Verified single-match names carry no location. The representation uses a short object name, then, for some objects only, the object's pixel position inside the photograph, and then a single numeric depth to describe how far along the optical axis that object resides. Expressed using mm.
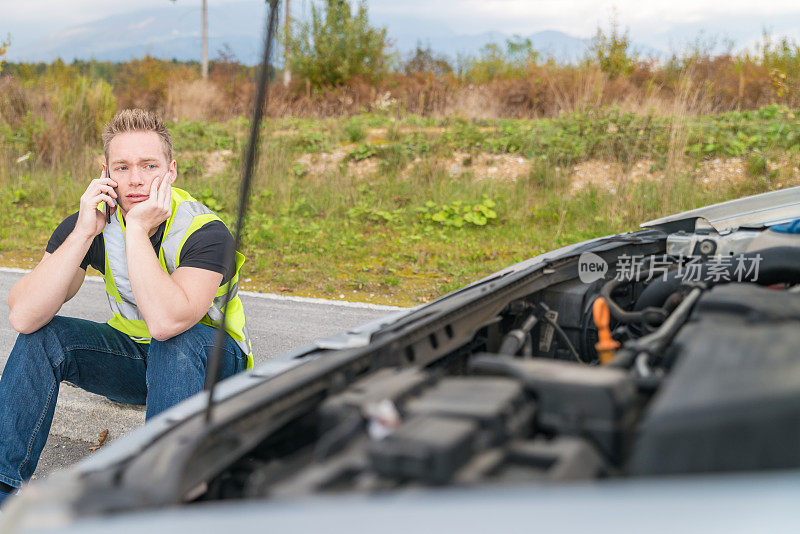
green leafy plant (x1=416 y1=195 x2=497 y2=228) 7809
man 2445
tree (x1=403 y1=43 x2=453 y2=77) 17375
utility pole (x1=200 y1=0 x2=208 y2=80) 23703
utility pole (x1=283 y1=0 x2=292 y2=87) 16800
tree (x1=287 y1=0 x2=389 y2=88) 17016
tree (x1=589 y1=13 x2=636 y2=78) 13164
